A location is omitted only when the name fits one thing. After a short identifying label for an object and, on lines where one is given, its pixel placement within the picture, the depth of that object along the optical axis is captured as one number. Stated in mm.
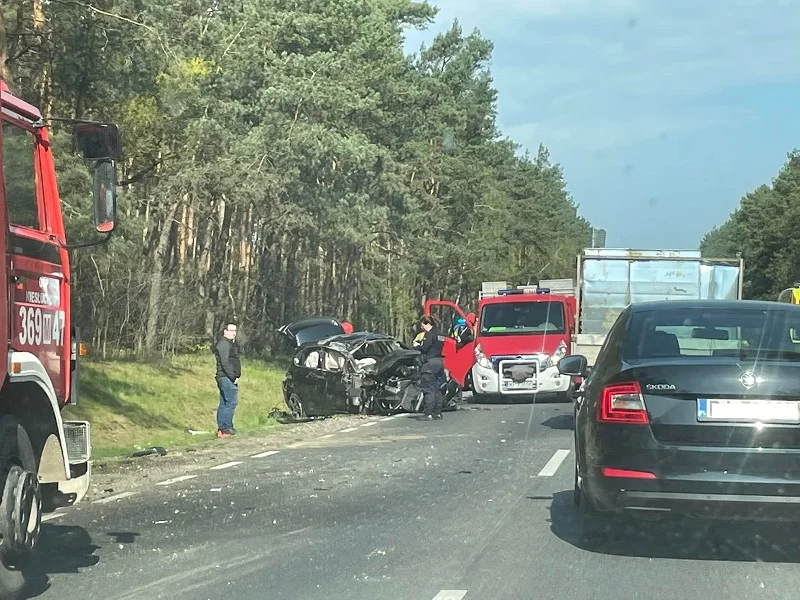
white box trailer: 23234
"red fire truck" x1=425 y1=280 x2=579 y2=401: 23619
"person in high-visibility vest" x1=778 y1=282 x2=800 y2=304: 24822
